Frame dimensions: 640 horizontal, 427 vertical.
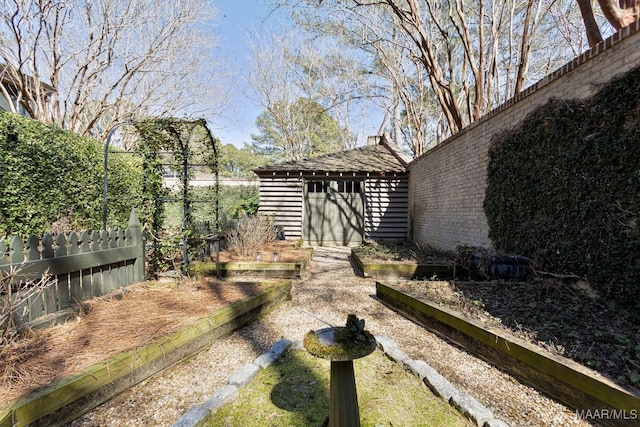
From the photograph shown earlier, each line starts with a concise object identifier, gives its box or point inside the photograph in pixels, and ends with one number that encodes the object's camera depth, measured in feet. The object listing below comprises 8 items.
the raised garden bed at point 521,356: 6.09
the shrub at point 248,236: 21.15
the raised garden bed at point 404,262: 17.62
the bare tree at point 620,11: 14.25
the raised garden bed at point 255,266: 17.34
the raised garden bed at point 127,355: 5.46
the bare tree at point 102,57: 25.94
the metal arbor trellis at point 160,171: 14.66
